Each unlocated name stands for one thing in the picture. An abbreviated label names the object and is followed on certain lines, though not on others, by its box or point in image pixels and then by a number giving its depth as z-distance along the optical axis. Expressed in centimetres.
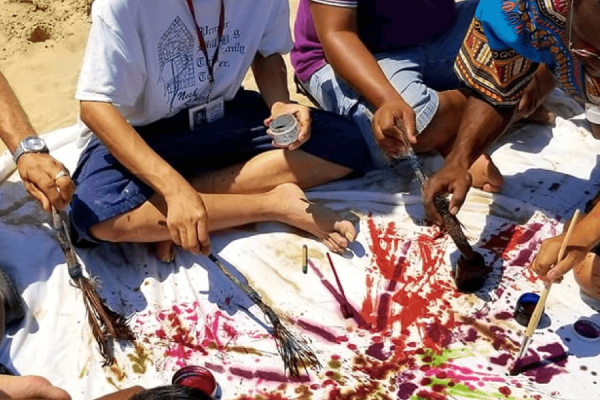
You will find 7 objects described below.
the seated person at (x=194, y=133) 227
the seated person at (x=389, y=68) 265
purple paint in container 224
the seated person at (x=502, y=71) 214
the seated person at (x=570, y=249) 198
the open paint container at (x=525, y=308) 228
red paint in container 206
